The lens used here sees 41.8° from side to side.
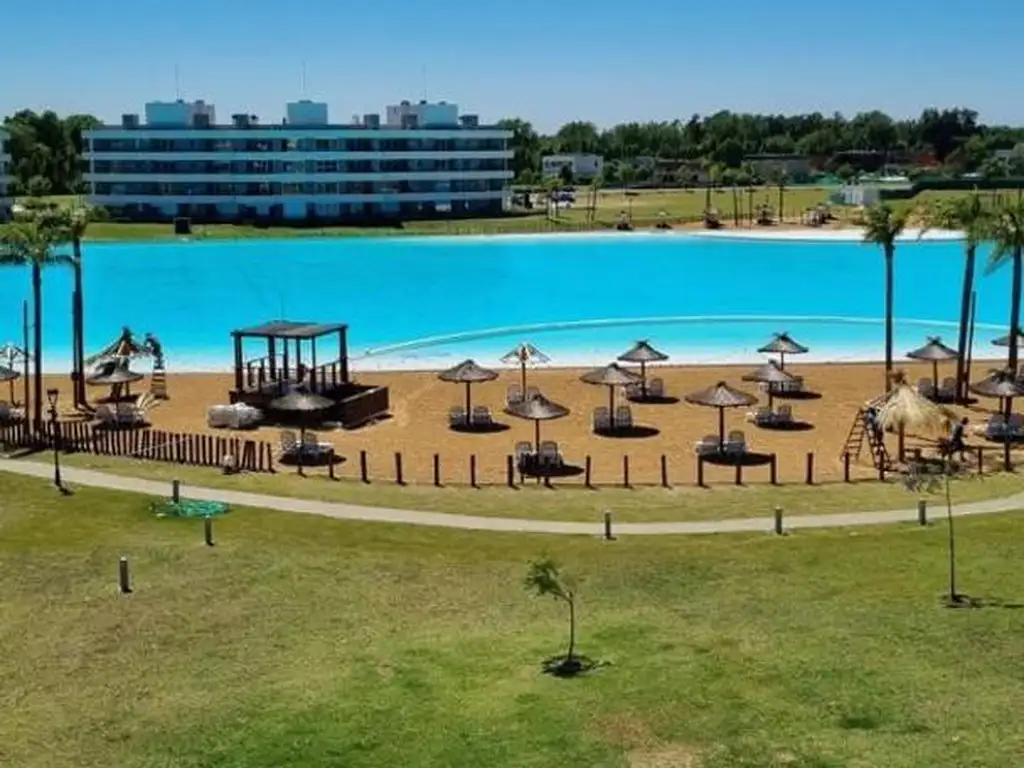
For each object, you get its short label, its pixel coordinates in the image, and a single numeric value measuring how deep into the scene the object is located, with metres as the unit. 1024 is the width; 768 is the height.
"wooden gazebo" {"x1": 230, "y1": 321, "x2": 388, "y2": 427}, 38.44
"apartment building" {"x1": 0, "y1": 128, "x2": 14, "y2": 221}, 117.06
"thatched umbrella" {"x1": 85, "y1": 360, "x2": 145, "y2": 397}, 38.88
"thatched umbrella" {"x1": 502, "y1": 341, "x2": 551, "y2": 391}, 39.41
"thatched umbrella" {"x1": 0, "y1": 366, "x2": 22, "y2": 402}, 37.53
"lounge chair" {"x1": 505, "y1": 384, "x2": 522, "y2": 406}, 39.42
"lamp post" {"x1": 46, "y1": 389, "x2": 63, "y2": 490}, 27.95
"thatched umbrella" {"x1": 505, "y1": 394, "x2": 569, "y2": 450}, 33.22
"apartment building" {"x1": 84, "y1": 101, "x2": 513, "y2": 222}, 125.50
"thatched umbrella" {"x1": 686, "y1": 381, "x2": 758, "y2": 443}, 33.47
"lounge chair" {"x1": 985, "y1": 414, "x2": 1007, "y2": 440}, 34.41
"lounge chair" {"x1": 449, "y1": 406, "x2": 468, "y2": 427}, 37.19
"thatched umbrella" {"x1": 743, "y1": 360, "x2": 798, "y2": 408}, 38.25
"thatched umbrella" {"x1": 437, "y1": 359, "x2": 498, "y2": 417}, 36.75
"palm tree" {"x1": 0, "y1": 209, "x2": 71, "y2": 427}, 36.78
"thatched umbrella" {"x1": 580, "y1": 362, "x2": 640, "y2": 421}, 36.81
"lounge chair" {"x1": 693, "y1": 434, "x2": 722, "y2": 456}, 32.78
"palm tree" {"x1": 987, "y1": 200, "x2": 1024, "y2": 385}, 39.59
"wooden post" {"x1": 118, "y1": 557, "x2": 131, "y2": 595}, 20.84
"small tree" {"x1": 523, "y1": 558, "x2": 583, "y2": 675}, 16.92
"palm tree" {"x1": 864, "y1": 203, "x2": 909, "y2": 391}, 41.41
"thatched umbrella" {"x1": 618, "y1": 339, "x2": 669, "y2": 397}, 40.94
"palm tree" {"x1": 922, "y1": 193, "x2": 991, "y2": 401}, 40.34
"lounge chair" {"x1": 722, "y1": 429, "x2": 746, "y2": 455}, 32.69
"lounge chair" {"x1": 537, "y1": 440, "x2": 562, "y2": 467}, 31.61
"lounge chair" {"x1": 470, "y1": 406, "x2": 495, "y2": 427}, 36.97
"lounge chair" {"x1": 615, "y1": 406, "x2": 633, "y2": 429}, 36.50
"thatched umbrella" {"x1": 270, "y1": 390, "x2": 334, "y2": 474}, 34.22
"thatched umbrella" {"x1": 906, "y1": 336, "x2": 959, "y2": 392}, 40.25
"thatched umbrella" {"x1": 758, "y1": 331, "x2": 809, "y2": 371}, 42.31
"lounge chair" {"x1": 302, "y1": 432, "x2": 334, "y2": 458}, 33.00
